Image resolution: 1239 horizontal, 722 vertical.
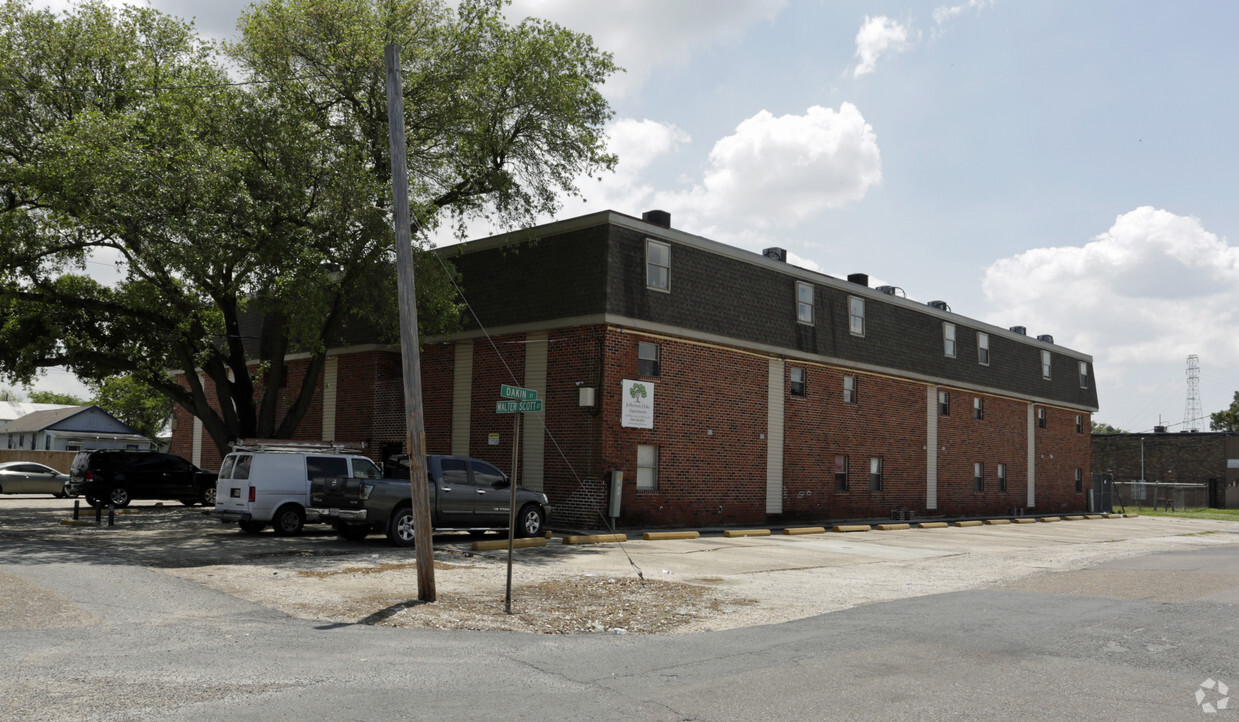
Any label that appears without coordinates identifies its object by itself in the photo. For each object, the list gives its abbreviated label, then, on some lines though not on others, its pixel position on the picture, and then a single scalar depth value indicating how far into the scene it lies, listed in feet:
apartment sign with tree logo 77.41
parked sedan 124.26
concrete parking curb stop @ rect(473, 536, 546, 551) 59.41
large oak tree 66.28
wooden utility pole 39.29
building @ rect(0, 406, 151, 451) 208.33
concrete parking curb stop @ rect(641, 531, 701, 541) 72.38
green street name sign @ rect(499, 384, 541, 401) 39.24
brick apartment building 77.56
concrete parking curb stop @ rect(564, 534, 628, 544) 67.56
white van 64.85
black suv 90.79
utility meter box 74.23
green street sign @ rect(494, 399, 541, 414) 39.60
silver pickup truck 59.82
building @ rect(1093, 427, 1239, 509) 203.72
